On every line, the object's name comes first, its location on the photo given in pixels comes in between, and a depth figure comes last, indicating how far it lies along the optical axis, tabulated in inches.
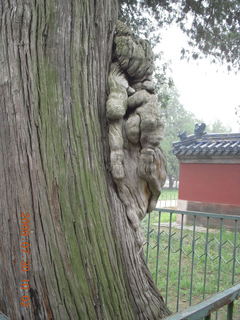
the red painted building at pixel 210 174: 323.6
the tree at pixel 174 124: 1085.1
